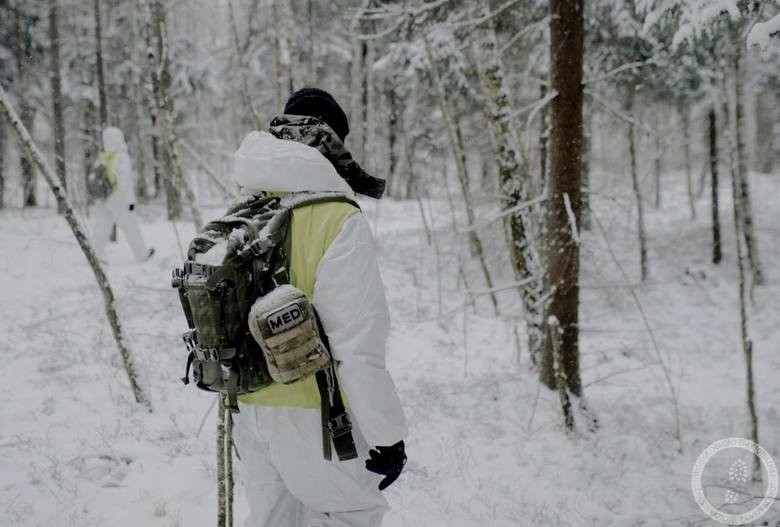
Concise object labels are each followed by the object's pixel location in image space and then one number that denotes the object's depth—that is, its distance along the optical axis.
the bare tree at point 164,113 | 6.43
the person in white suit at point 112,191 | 8.84
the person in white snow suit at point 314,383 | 1.81
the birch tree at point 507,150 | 5.76
